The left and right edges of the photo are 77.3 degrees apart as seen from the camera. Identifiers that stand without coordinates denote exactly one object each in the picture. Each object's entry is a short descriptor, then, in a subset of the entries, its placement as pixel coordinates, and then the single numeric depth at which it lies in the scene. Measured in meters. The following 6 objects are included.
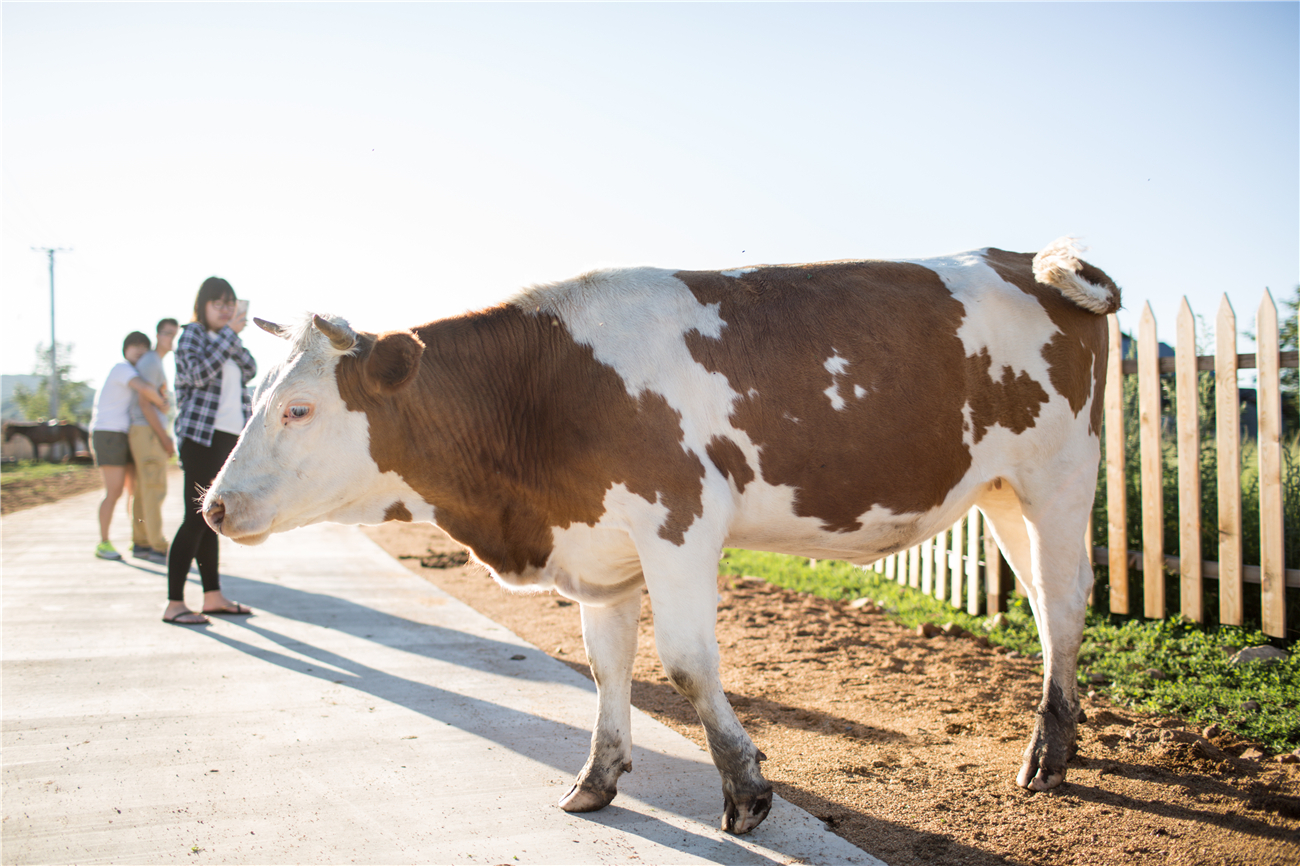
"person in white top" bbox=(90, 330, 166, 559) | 7.73
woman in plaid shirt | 5.32
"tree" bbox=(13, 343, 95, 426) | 52.12
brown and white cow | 2.78
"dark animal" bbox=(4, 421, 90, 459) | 33.88
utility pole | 42.25
